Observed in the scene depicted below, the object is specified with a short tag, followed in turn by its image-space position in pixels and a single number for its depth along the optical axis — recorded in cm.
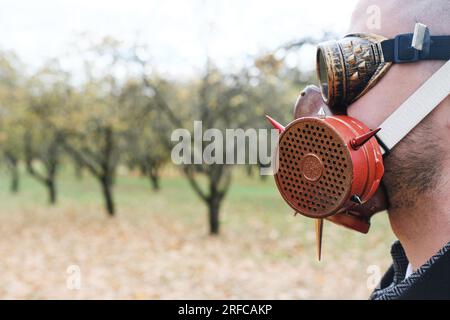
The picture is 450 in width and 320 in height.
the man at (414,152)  116
